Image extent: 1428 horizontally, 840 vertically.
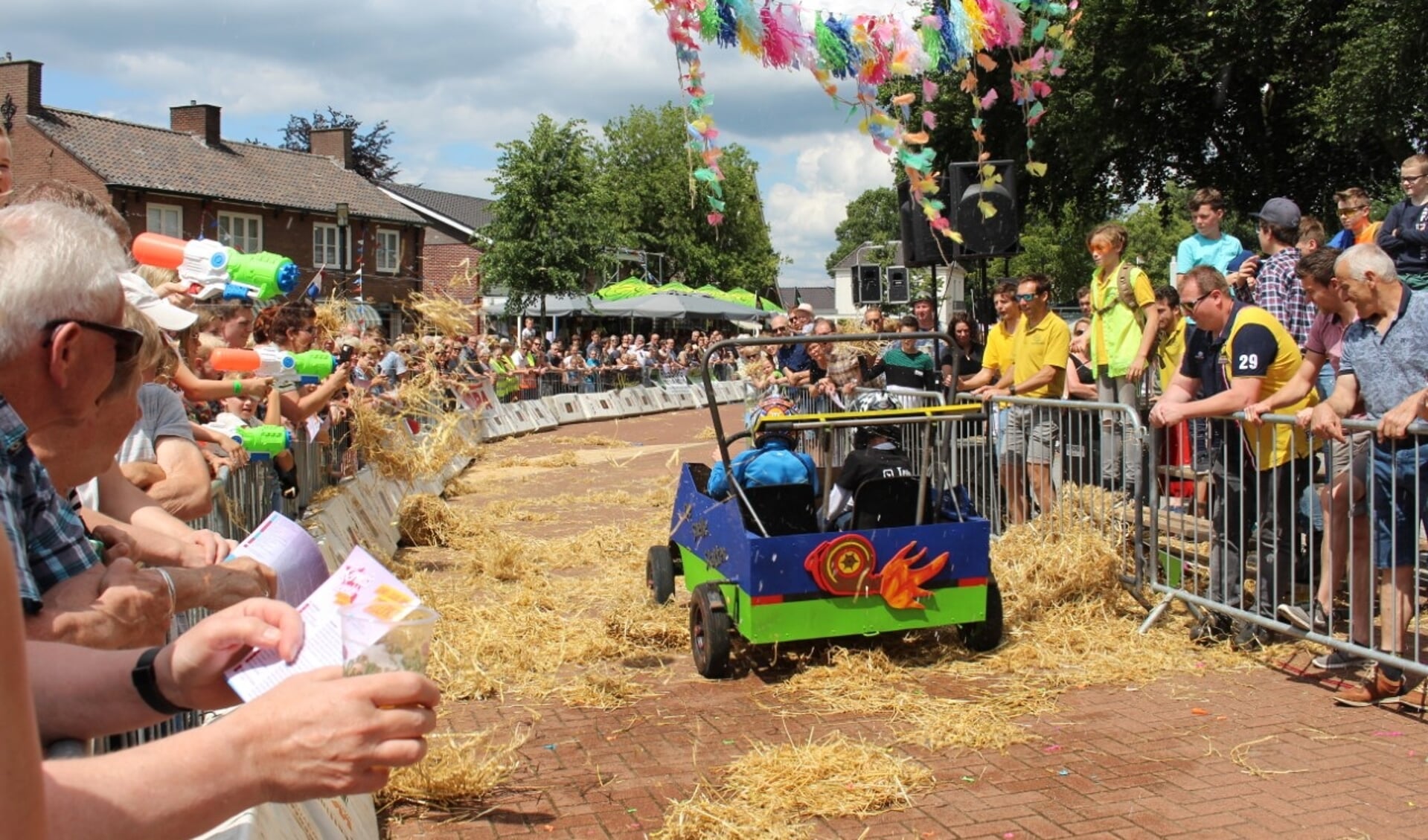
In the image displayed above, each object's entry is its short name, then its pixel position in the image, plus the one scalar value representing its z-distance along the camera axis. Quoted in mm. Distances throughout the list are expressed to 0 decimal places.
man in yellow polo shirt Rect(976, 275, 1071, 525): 9016
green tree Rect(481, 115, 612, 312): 34969
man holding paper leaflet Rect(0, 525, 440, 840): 1534
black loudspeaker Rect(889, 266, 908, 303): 17828
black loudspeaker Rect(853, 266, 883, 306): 16953
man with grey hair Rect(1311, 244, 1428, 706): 5586
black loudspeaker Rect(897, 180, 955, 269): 12664
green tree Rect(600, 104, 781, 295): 64125
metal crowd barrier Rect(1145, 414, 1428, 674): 5641
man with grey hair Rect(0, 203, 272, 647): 2096
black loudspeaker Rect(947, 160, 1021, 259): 12102
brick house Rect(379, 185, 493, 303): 61125
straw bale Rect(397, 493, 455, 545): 10773
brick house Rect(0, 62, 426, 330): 38750
